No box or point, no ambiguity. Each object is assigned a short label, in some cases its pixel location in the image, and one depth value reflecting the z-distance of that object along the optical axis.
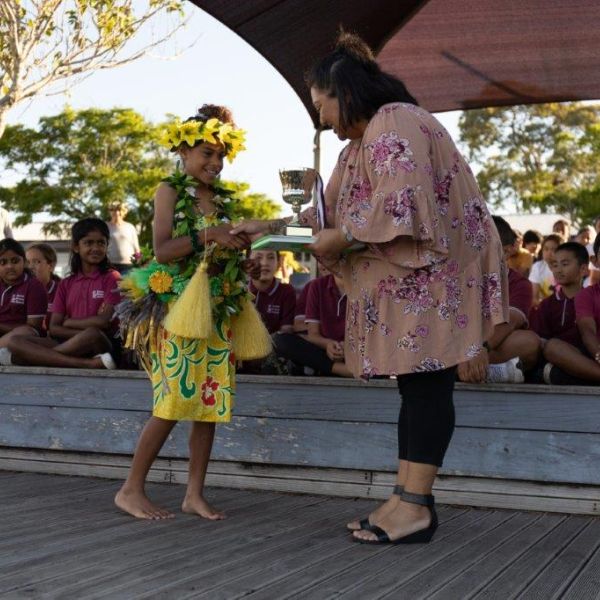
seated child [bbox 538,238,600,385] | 4.47
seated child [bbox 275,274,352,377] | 4.95
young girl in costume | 3.91
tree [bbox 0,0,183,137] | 13.89
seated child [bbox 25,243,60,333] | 7.59
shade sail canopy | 6.00
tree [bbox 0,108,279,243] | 33.09
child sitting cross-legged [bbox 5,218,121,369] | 5.36
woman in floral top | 3.32
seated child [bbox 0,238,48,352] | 6.03
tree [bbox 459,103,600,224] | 43.88
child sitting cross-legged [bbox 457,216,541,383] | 4.37
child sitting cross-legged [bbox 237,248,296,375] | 5.81
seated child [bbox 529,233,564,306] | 8.43
